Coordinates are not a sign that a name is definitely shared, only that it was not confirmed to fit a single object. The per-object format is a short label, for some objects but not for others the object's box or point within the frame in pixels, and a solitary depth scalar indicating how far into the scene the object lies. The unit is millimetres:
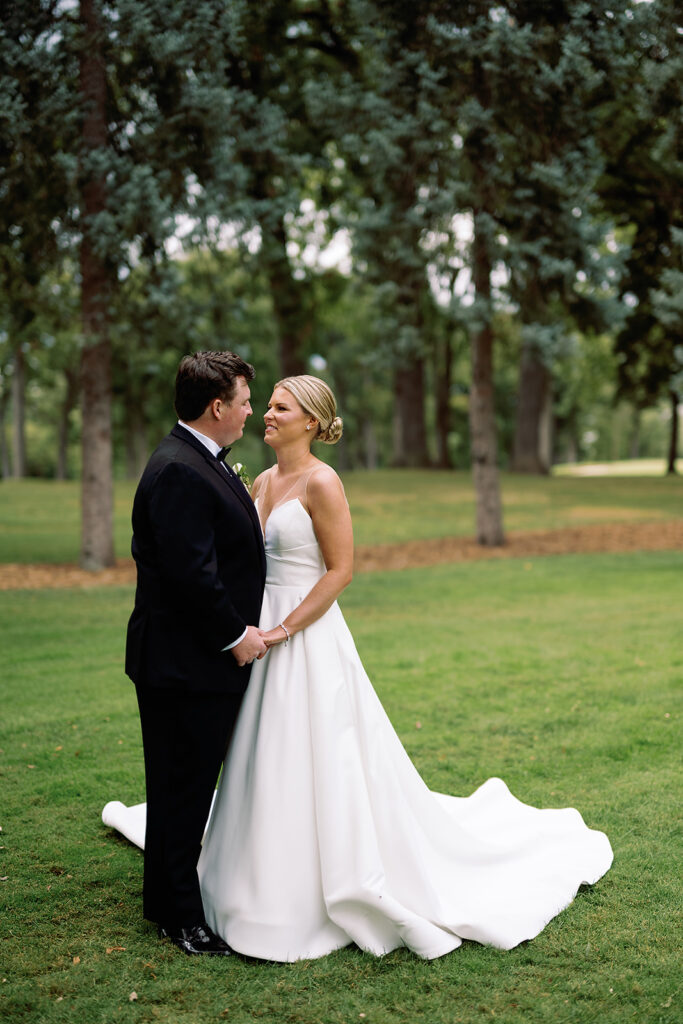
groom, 3508
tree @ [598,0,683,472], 13414
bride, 3740
